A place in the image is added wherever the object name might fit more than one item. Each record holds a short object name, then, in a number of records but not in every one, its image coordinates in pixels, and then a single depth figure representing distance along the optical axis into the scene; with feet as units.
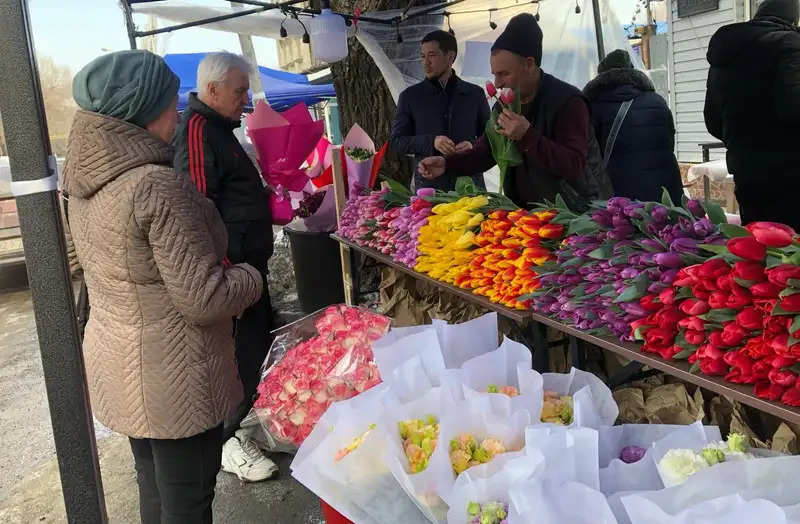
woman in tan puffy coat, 5.34
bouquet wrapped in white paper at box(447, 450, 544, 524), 3.77
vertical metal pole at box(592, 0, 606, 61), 17.06
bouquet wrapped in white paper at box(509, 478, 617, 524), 3.40
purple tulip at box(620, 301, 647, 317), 5.86
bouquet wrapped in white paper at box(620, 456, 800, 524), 3.28
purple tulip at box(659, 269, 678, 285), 5.46
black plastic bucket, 15.58
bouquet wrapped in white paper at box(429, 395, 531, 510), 4.21
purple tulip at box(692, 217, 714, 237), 5.48
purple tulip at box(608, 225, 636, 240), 6.12
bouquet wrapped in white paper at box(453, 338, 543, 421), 4.59
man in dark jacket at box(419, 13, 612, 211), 7.68
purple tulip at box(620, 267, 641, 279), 5.83
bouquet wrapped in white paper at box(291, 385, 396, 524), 4.30
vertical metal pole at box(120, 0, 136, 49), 16.38
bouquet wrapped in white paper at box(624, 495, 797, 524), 2.89
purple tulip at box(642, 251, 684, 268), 5.45
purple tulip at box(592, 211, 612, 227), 6.37
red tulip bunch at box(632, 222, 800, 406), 4.51
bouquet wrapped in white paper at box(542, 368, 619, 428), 4.39
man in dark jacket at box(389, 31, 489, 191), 12.41
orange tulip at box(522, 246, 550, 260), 7.13
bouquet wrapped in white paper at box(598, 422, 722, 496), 4.00
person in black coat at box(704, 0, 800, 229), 7.95
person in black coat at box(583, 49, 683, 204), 9.50
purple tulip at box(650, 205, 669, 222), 5.79
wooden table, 4.76
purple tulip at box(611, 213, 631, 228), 6.11
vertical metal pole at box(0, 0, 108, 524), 4.81
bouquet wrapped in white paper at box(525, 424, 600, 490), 3.78
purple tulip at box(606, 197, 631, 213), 6.24
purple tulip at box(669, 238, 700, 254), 5.43
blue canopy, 33.35
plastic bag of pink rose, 6.32
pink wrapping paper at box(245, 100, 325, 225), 11.47
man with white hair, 9.21
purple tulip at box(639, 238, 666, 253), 5.68
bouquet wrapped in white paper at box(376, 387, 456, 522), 4.01
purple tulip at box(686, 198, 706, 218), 5.78
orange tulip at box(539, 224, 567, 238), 7.02
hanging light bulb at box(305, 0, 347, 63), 13.99
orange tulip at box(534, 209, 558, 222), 7.16
